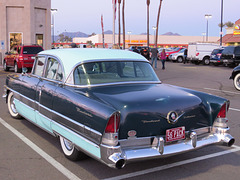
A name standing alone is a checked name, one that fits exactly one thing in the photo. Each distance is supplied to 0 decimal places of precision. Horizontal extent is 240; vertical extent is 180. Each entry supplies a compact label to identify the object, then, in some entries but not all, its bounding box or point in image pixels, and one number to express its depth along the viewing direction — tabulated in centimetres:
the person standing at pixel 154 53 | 2509
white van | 3109
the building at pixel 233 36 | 4934
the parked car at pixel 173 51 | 3675
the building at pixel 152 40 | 9612
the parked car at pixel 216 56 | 2835
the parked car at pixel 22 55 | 1888
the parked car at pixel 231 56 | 2516
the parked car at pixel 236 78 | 1295
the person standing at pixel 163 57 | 2470
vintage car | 387
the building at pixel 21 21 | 2970
